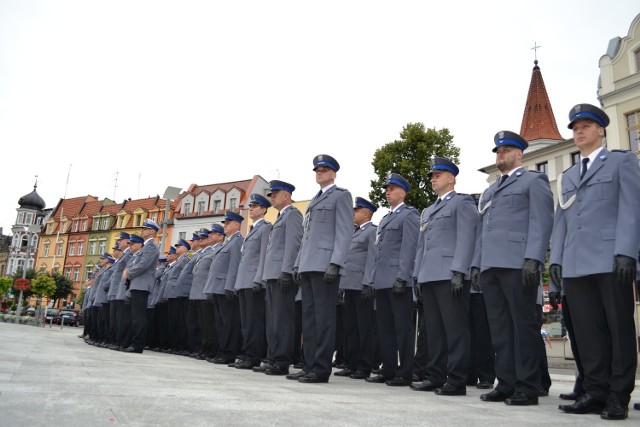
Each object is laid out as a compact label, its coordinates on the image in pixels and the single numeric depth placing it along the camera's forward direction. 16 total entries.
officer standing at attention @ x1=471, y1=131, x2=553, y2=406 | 4.52
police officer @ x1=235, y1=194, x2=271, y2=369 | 7.49
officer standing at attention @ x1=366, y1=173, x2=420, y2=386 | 6.24
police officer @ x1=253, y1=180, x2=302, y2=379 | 6.45
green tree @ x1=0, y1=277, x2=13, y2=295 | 53.03
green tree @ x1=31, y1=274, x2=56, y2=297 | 39.38
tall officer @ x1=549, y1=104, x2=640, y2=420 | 4.01
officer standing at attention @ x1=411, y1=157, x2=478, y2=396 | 5.27
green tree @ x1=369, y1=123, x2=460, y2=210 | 30.08
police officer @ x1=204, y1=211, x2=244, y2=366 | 8.67
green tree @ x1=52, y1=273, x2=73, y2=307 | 53.68
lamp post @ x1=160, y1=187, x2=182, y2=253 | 18.20
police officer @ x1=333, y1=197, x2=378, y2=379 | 7.10
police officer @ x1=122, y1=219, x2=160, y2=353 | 9.89
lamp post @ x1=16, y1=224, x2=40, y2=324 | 33.28
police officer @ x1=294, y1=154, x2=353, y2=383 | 5.80
